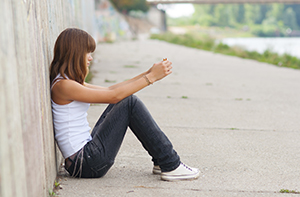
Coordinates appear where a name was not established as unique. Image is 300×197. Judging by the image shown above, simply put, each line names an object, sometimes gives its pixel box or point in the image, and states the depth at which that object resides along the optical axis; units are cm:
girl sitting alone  270
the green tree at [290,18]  6222
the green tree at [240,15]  7980
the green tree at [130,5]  4025
